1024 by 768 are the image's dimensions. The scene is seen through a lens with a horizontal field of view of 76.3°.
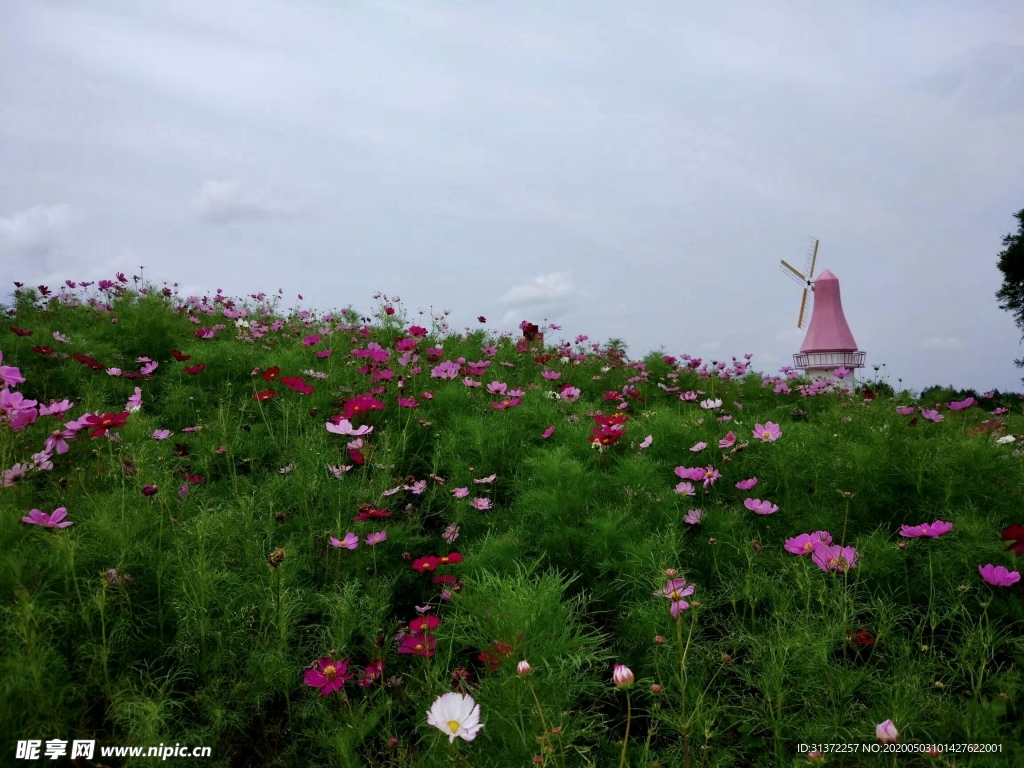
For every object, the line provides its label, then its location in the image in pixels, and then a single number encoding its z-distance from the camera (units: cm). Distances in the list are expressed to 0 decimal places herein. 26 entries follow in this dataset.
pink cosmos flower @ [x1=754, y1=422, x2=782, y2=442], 303
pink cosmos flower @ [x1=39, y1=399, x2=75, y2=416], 228
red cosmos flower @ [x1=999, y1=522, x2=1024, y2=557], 177
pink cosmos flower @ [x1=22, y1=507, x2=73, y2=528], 184
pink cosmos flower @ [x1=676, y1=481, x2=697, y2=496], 269
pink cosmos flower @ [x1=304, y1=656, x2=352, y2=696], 169
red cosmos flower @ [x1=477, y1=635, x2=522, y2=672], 156
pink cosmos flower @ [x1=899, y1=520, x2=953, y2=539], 198
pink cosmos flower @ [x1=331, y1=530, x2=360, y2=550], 221
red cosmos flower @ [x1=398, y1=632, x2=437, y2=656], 175
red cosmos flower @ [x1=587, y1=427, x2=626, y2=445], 290
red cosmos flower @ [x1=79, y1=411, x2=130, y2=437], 223
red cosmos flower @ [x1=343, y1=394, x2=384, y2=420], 299
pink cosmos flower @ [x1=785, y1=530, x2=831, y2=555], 194
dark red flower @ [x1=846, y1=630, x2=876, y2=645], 192
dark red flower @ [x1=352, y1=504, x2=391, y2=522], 226
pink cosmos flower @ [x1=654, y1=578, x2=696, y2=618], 150
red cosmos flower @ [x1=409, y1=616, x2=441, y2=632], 175
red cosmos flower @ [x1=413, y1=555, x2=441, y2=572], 219
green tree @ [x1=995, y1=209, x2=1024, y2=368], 2161
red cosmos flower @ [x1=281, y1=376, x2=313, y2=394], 319
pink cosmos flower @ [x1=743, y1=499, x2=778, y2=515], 246
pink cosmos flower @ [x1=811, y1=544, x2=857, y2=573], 183
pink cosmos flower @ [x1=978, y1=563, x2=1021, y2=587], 187
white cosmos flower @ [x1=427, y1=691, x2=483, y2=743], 119
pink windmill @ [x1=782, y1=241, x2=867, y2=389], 1827
